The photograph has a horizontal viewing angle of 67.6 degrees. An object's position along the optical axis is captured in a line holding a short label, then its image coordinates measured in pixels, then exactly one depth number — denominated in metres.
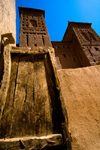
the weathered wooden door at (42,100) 0.91
